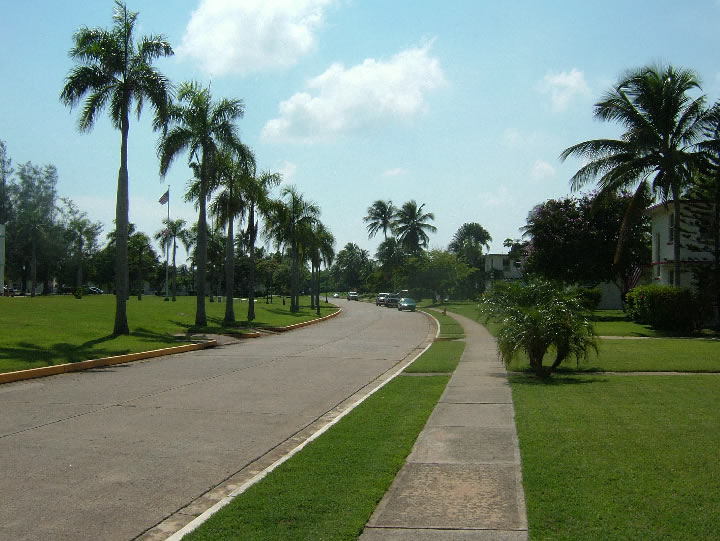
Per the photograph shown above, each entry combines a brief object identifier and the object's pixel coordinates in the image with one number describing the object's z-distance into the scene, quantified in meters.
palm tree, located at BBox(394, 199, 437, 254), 86.31
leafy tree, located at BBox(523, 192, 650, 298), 42.00
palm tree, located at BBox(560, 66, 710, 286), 29.56
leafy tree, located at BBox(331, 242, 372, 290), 145.05
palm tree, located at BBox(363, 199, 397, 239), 95.62
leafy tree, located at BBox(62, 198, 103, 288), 81.69
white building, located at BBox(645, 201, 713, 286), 32.41
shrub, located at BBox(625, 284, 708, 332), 30.31
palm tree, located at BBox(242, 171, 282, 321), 36.84
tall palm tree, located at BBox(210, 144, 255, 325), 34.59
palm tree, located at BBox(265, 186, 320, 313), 51.12
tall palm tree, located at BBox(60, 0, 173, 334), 24.48
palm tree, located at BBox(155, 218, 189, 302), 79.39
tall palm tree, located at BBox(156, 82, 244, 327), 30.38
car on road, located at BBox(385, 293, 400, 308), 74.67
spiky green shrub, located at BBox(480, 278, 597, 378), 13.71
